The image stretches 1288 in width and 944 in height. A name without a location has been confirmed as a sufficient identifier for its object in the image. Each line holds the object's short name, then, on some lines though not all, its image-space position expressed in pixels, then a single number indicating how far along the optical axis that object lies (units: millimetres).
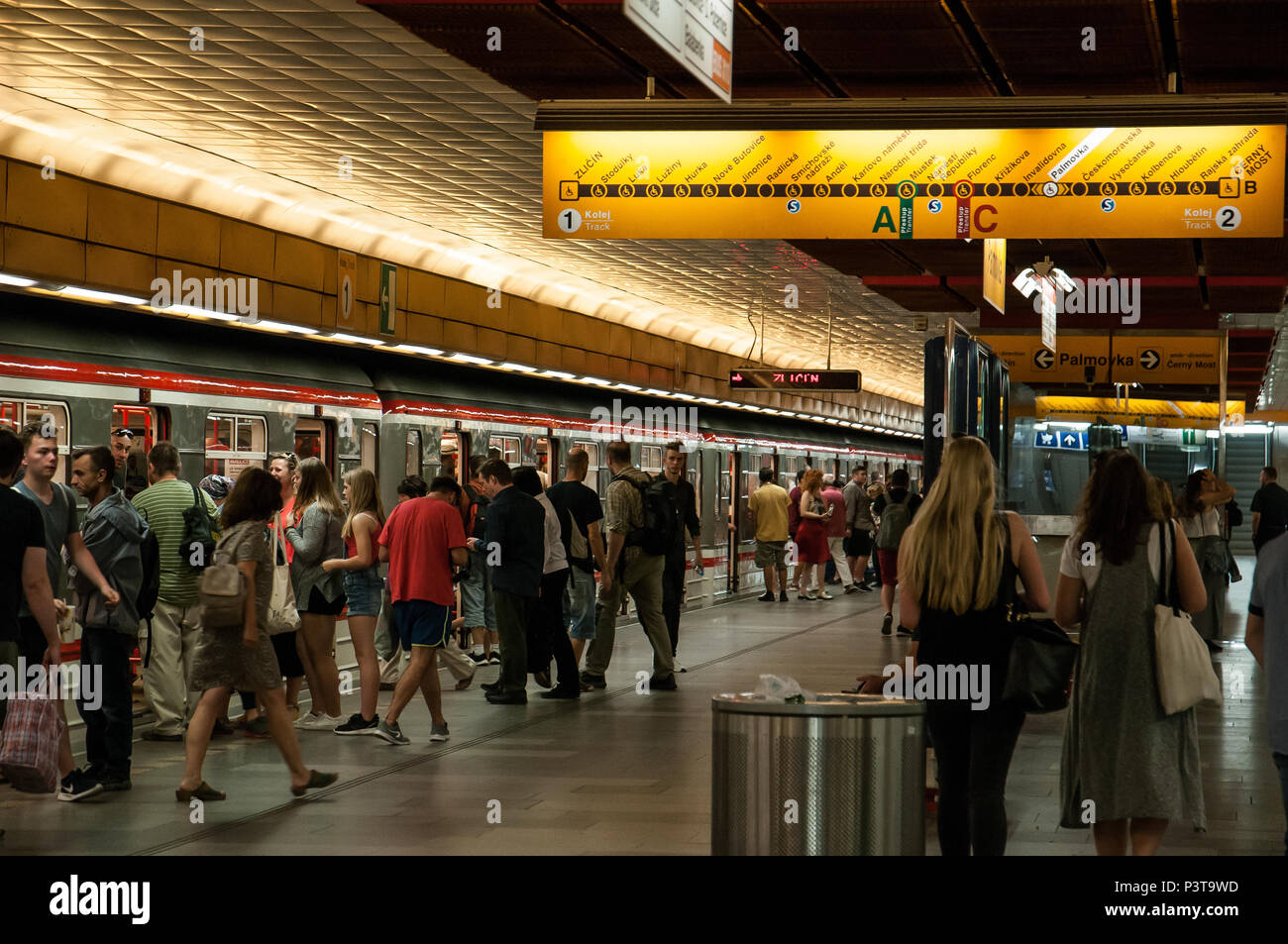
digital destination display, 20359
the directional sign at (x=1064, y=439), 18594
